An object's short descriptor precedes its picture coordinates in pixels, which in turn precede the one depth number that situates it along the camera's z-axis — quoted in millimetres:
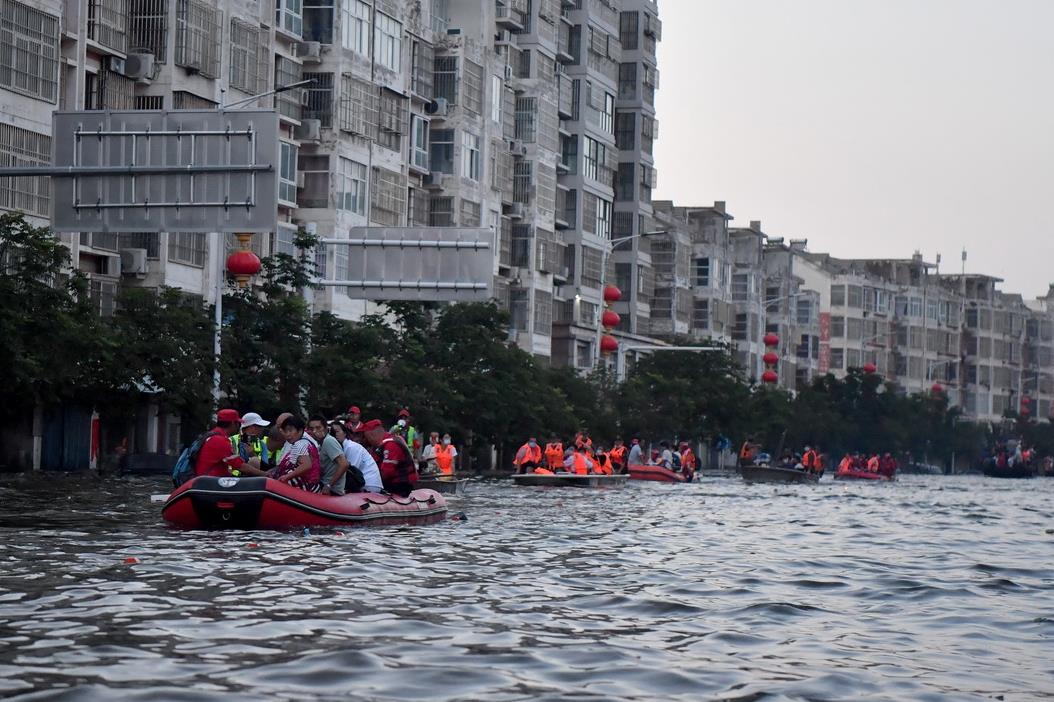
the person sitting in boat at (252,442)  25438
